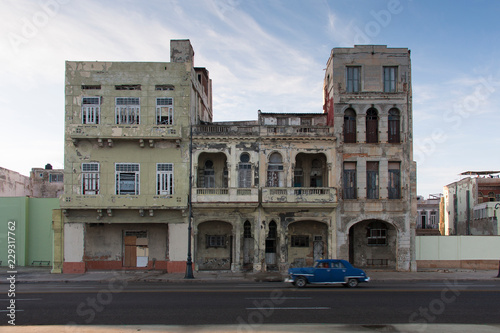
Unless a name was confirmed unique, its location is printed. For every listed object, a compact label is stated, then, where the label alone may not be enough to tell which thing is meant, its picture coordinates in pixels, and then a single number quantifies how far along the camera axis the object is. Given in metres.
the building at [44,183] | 53.01
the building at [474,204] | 43.75
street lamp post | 28.62
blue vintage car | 23.69
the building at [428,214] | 64.94
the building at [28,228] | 36.41
